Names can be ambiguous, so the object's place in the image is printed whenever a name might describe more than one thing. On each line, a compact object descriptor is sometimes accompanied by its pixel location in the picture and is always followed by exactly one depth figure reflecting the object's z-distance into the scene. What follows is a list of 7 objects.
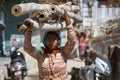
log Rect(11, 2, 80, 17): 4.16
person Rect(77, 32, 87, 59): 14.48
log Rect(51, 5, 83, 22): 4.51
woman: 4.86
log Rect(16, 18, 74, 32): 4.39
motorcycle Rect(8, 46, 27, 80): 9.11
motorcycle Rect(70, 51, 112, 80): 8.30
